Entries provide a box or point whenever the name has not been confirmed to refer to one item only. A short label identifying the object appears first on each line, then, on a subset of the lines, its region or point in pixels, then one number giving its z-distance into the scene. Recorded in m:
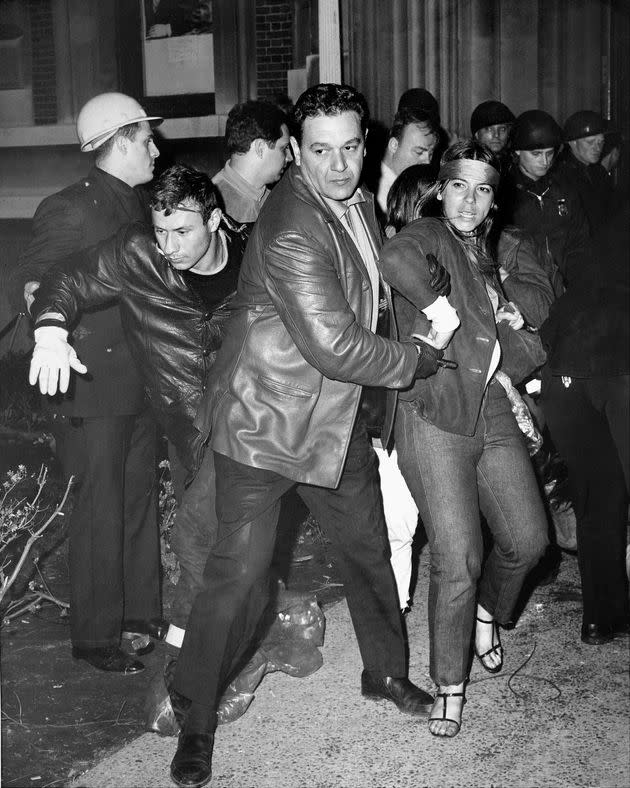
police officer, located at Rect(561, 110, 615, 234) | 5.11
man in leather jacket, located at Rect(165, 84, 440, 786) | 3.09
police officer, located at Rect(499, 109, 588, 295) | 4.61
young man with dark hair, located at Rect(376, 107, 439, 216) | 5.15
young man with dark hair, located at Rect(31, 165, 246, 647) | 3.54
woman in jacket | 3.27
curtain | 6.46
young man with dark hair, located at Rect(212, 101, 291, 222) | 4.84
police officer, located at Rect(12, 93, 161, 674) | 3.85
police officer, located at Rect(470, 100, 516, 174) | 5.85
